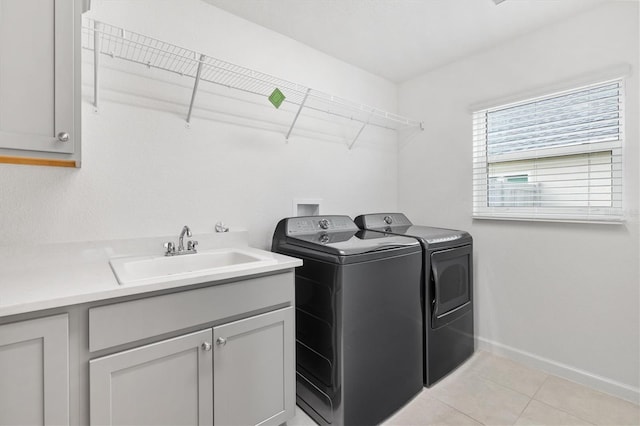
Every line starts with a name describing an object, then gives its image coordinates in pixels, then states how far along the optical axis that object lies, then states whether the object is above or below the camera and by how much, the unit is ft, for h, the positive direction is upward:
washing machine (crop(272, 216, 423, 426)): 4.84 -2.02
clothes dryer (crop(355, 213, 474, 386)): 6.19 -1.91
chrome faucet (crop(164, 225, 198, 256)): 5.12 -0.60
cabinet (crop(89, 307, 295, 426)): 3.33 -2.14
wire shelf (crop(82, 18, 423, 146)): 4.77 +2.78
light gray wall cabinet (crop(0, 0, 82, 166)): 3.19 +1.51
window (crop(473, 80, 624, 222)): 5.98 +1.23
